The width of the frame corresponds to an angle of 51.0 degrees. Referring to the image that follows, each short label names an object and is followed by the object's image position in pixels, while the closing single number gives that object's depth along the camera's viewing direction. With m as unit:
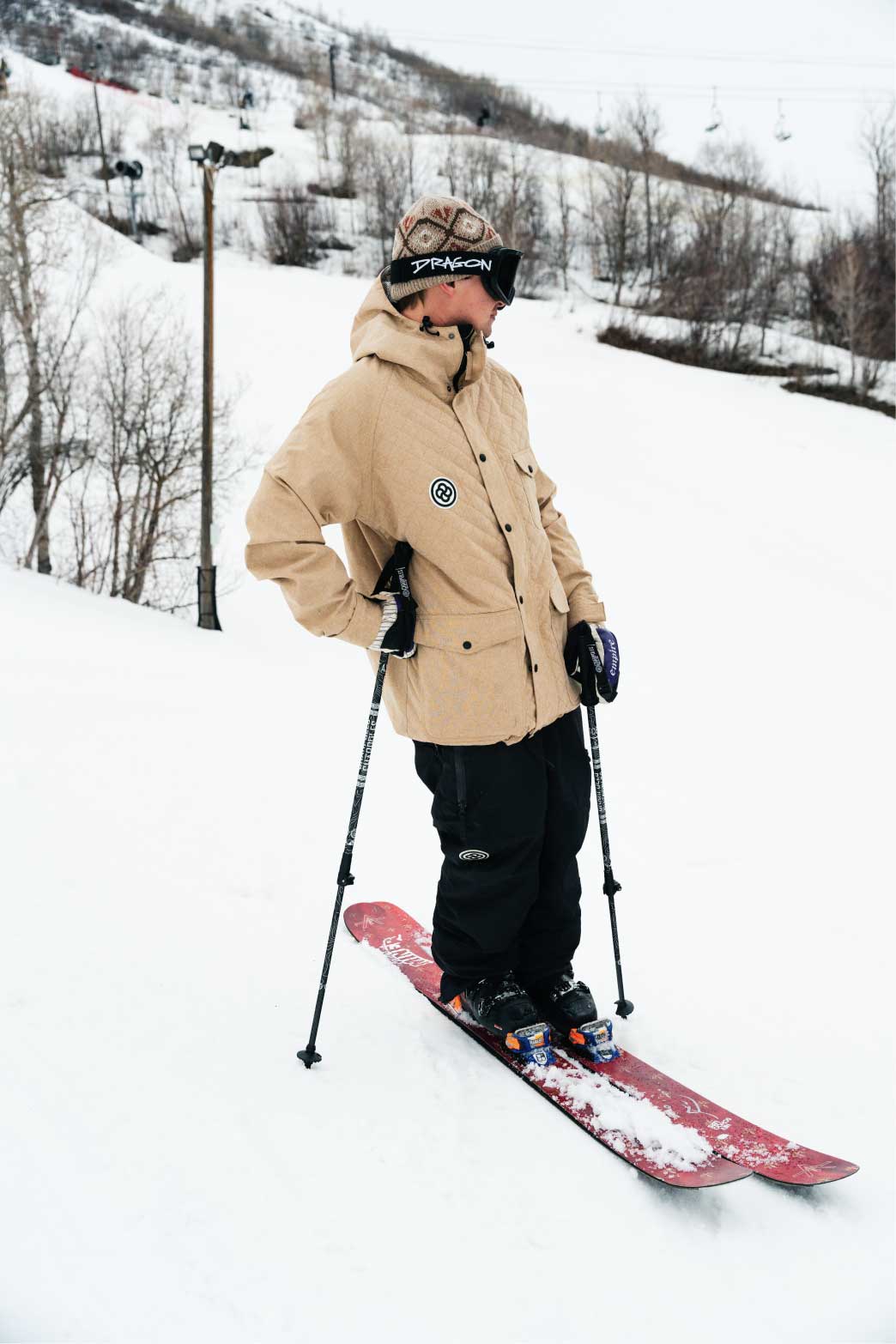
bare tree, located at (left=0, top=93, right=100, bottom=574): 17.59
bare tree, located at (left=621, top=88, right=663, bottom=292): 42.06
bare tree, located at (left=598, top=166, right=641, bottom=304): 38.44
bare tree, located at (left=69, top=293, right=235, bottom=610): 17.88
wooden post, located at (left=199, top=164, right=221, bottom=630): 13.84
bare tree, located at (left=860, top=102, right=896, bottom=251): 36.72
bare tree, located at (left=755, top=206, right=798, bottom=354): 34.44
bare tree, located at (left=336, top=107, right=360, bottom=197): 41.69
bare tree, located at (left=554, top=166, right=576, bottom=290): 38.19
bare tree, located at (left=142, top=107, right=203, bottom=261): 37.19
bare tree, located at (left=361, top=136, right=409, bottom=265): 38.66
